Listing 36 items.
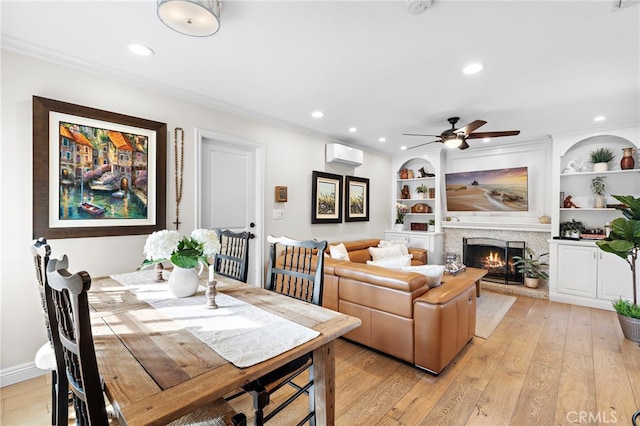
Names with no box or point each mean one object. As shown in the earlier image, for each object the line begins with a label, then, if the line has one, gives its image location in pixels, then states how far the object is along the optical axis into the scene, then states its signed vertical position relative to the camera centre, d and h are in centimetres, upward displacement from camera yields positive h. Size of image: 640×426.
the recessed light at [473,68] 235 +118
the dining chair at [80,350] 78 -43
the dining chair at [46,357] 123 -73
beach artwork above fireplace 489 +39
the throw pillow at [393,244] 501 -57
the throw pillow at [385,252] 474 -66
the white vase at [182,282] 166 -40
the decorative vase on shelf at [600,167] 399 +62
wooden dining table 80 -51
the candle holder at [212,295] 150 -44
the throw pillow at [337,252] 346 -52
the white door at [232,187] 328 +29
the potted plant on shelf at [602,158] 401 +75
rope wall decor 295 +44
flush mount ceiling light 155 +108
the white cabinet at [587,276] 380 -85
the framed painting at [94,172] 221 +33
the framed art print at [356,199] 508 +23
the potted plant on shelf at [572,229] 420 -24
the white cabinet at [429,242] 534 -56
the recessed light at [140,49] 212 +120
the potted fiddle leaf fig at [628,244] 285 -31
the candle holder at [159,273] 204 -44
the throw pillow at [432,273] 261 -54
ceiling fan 327 +90
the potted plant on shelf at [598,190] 404 +32
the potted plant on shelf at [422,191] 577 +42
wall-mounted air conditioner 459 +93
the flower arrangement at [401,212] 598 +0
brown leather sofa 229 -85
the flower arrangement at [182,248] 158 -20
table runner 107 -50
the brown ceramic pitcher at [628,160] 381 +69
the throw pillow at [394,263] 294 -52
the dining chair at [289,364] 127 -76
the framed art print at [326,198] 444 +22
